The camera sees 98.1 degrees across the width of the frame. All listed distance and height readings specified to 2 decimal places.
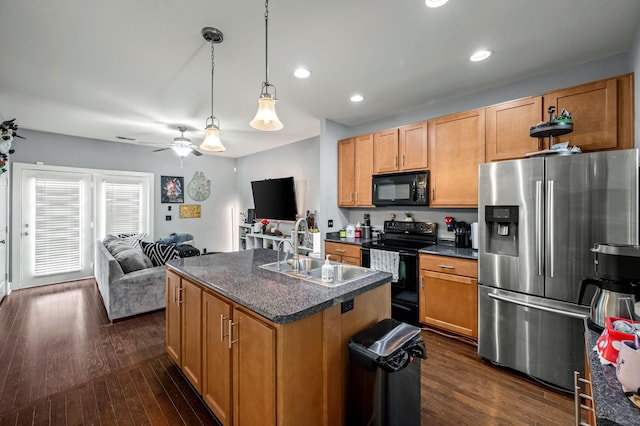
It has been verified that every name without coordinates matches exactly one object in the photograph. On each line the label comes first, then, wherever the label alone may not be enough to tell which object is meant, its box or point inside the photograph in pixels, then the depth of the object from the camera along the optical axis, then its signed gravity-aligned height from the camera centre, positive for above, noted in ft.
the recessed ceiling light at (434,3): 5.66 +4.35
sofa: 10.98 -2.81
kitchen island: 4.22 -2.21
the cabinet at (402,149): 10.89 +2.72
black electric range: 10.16 -1.68
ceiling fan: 14.14 +3.52
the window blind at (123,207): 17.81 +0.49
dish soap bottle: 5.83 -1.26
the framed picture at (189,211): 21.29 +0.26
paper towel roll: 9.84 -0.74
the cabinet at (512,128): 8.38 +2.72
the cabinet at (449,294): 8.70 -2.63
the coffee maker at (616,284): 3.61 -0.95
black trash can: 4.58 -2.80
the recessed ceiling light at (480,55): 7.62 +4.46
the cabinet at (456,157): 9.56 +2.06
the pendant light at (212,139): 8.75 +2.38
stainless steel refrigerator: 6.22 -0.75
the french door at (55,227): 15.23 -0.70
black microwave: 10.83 +1.05
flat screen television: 17.81 +1.07
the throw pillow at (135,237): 16.88 -1.48
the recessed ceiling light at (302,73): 8.63 +4.49
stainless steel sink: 6.07 -1.39
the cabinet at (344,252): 11.73 -1.68
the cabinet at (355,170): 12.70 +2.07
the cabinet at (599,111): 7.11 +2.75
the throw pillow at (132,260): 11.69 -1.97
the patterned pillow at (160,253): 12.74 -1.79
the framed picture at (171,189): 20.22 +1.88
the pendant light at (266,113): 6.46 +2.36
